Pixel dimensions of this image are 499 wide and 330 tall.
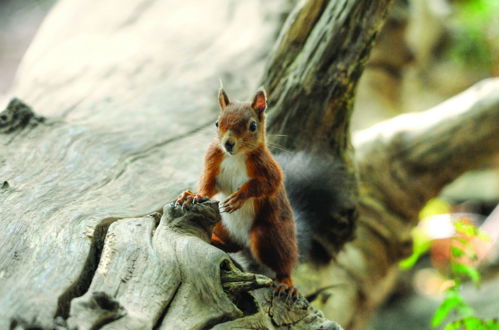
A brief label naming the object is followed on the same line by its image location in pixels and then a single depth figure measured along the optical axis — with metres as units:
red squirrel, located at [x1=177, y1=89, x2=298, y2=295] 4.50
